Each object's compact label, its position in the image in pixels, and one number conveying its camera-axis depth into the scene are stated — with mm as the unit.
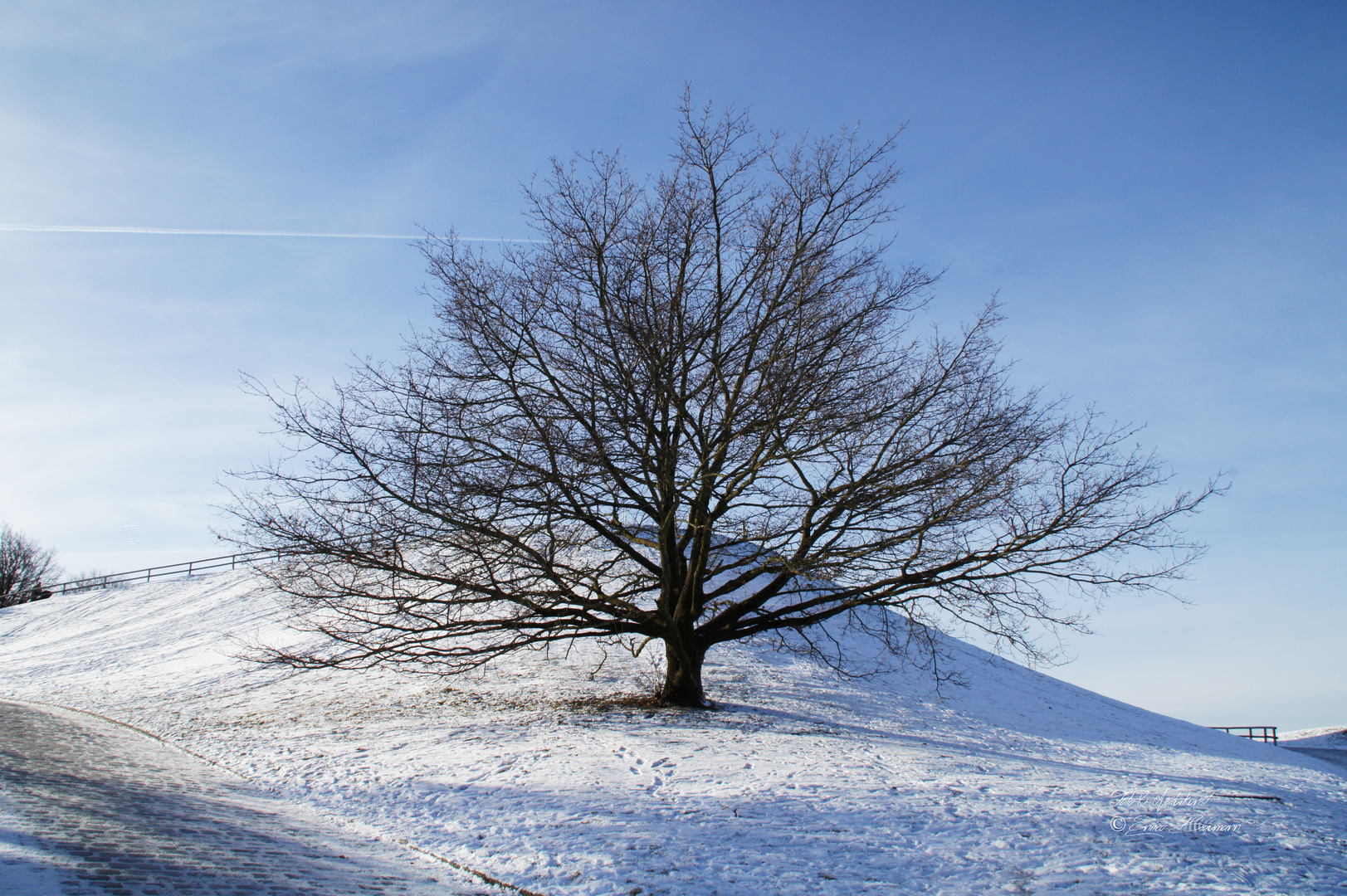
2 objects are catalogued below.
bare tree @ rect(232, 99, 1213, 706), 11312
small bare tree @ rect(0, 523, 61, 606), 54625
